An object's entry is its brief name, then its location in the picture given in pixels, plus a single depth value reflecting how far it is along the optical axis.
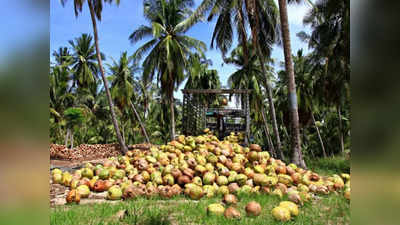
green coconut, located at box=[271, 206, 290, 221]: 2.48
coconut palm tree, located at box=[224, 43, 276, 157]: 19.19
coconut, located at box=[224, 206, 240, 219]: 2.55
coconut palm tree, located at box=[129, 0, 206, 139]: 15.24
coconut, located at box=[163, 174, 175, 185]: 3.79
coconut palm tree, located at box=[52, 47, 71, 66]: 27.61
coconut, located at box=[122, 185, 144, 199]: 3.42
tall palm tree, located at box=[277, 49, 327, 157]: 18.48
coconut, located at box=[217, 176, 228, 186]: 3.78
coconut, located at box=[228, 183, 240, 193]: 3.54
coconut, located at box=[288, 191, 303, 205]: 3.04
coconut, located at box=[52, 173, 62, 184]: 4.24
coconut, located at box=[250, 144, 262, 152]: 4.81
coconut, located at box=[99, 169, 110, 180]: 4.23
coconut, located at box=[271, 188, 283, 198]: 3.32
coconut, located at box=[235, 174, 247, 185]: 3.74
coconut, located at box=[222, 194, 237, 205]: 3.07
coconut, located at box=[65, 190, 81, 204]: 3.28
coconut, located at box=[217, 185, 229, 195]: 3.54
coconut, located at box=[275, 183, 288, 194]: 3.51
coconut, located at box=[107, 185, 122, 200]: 3.44
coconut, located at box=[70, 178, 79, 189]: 3.79
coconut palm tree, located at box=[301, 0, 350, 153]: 12.84
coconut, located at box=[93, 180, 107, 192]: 3.82
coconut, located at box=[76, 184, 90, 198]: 3.52
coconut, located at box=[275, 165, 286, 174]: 4.16
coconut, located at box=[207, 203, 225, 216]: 2.64
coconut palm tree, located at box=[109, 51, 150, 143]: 19.81
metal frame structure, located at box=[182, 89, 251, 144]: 10.62
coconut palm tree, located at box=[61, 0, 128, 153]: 10.63
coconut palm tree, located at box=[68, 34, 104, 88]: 24.25
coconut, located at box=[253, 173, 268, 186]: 3.63
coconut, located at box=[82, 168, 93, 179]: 4.30
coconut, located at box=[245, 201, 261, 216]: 2.61
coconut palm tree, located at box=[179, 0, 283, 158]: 10.99
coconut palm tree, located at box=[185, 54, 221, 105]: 21.50
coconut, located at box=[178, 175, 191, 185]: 3.78
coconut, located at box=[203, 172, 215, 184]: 3.77
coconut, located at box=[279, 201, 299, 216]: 2.61
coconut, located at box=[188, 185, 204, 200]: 3.40
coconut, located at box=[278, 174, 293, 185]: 3.84
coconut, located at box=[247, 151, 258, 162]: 4.48
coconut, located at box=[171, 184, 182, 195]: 3.51
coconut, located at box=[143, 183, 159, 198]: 3.46
